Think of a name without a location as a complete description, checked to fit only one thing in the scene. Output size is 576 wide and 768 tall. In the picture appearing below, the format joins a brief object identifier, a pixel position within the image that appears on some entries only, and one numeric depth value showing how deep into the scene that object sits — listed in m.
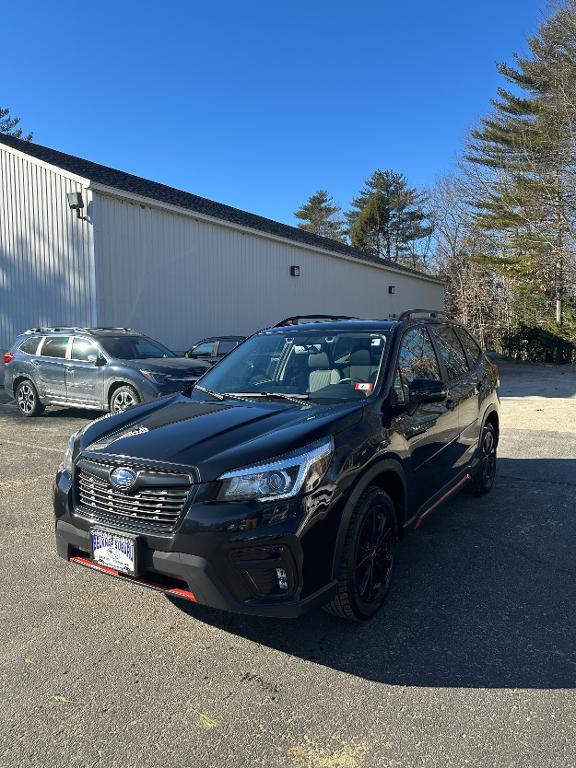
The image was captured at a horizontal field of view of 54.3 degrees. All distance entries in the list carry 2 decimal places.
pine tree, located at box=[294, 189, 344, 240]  55.93
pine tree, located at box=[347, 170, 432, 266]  47.91
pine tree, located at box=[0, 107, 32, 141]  41.09
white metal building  13.76
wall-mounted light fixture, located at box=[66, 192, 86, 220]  13.34
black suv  2.60
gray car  9.13
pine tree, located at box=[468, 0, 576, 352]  22.42
